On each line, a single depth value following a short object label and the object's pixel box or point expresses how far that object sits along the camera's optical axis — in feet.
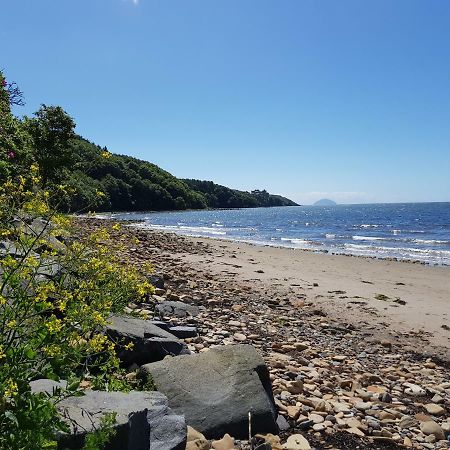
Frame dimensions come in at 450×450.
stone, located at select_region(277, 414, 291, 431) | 14.95
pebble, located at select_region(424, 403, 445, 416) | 18.30
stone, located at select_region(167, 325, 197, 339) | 22.43
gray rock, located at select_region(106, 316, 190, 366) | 15.94
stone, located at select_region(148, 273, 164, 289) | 34.32
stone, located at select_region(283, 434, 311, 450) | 13.39
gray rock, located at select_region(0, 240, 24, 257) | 12.37
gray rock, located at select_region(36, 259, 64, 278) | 15.67
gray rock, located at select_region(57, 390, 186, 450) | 8.57
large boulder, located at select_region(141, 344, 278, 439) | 13.29
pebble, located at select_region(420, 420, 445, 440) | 16.06
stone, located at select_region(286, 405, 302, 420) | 15.92
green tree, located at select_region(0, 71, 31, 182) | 37.86
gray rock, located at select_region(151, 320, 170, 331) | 21.11
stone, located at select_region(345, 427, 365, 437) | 15.41
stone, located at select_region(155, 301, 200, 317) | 27.05
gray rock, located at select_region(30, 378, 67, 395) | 9.48
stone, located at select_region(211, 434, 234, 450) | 12.20
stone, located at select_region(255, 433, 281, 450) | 13.11
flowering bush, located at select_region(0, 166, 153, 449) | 7.41
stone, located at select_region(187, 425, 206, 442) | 12.09
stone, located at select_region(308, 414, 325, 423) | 15.83
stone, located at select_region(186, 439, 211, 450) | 11.59
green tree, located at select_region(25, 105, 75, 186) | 77.36
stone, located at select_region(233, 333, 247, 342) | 24.91
